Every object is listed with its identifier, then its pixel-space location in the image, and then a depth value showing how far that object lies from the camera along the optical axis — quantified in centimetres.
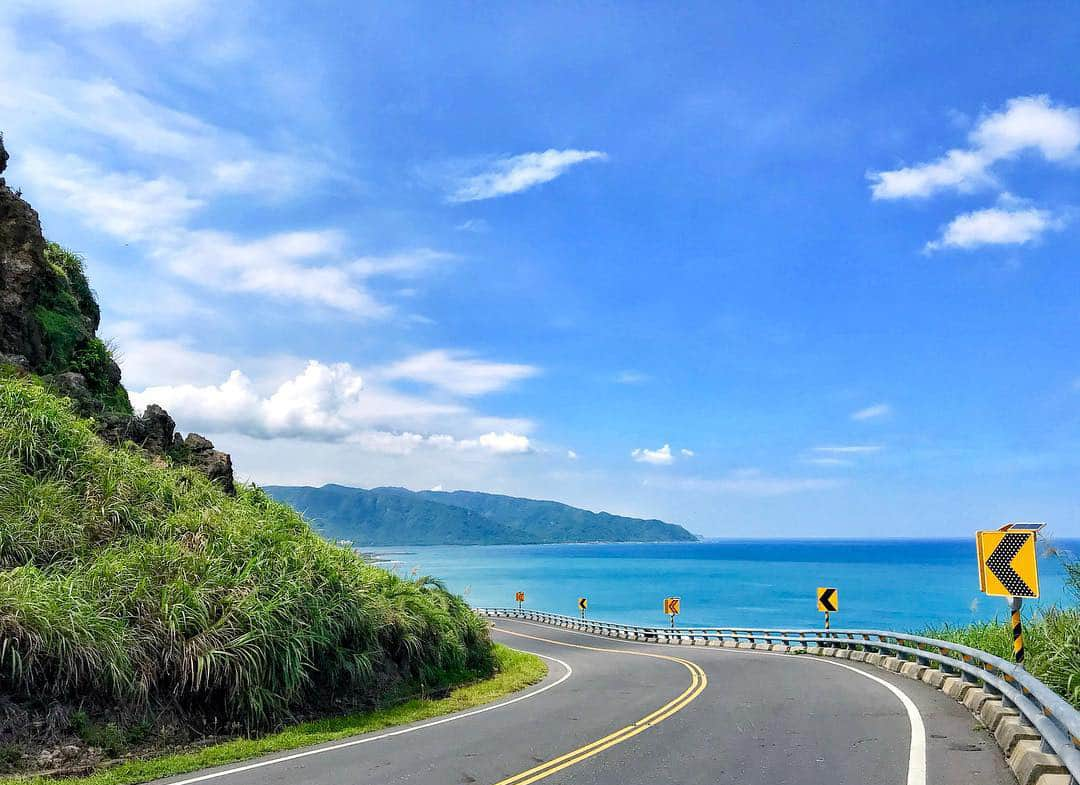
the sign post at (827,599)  3269
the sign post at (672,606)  5291
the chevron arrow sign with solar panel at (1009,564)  1109
